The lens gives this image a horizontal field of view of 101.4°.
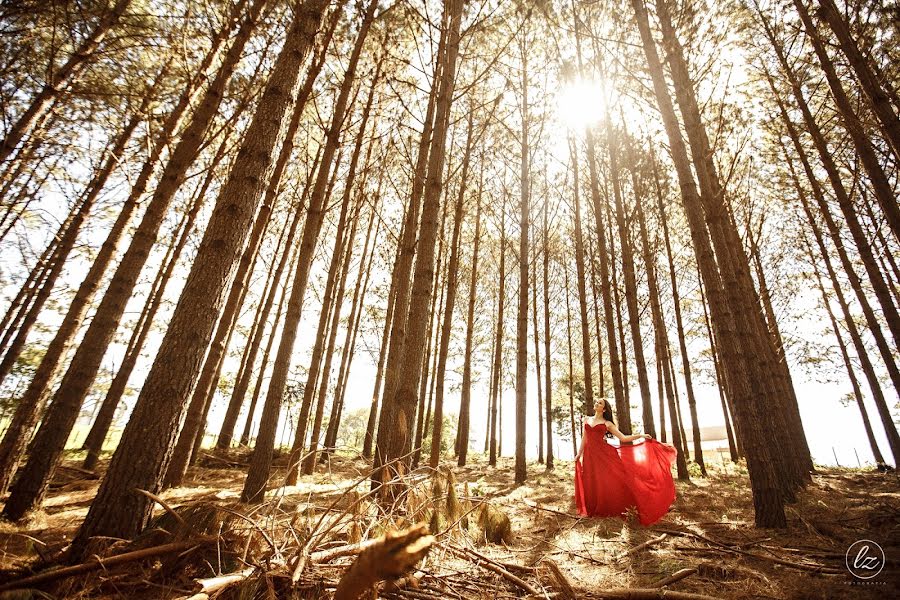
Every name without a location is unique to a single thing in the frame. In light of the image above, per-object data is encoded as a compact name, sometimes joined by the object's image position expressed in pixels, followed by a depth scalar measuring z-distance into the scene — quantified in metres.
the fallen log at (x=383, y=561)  1.10
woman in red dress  4.40
